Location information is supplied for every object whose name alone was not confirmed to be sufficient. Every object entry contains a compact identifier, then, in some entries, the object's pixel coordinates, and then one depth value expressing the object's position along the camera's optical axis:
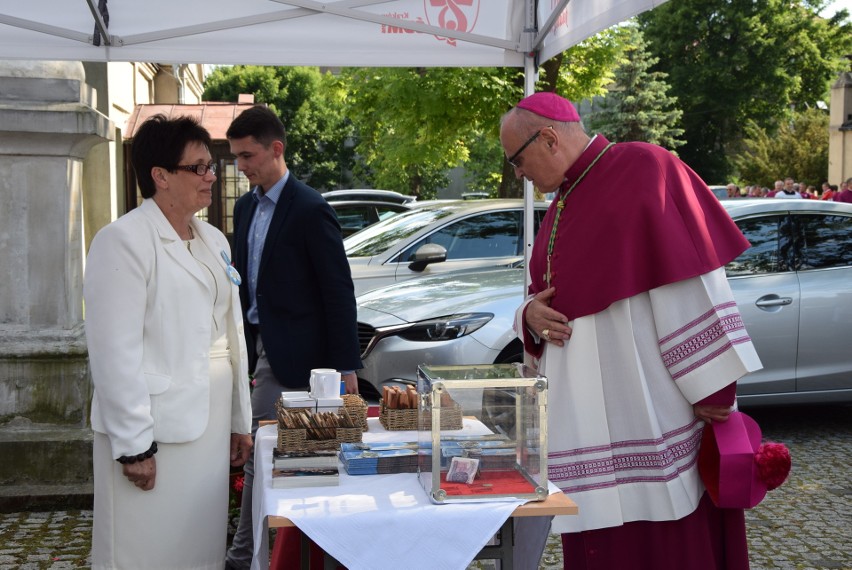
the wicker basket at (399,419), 3.61
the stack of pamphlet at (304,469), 2.90
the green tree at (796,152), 44.97
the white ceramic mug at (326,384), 3.37
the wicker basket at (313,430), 3.08
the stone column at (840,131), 39.84
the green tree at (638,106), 49.91
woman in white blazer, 3.14
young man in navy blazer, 4.46
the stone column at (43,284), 5.93
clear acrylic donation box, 2.79
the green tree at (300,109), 45.50
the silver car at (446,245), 8.34
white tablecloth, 2.62
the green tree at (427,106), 17.86
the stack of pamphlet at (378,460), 3.04
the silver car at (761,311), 6.70
